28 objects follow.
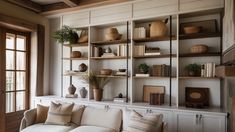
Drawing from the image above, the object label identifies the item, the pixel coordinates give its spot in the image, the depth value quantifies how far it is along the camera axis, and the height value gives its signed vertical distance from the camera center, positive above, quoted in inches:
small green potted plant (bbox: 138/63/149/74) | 133.9 -0.9
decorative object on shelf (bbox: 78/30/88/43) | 155.0 +24.9
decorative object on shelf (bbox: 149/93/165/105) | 125.4 -21.8
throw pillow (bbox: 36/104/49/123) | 122.5 -31.0
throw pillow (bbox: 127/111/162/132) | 92.0 -28.6
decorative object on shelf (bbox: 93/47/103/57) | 151.9 +12.2
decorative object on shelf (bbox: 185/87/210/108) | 119.7 -19.4
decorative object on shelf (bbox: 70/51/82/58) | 157.8 +11.0
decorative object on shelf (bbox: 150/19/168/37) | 126.6 +26.3
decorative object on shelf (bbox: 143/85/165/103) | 135.1 -17.4
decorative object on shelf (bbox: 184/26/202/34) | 117.3 +23.7
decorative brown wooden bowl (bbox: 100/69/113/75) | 146.1 -3.7
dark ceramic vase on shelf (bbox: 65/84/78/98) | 155.9 -21.1
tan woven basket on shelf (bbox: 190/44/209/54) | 116.4 +11.6
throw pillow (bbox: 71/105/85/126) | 120.4 -30.9
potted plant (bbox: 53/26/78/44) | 153.9 +26.4
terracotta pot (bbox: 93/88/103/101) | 142.3 -20.9
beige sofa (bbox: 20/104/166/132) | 107.6 -34.2
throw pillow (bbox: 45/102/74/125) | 115.8 -30.1
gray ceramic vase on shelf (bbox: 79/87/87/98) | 154.0 -20.9
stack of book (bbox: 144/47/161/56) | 129.6 +11.2
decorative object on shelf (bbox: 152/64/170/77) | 127.8 -2.3
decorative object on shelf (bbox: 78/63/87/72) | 156.1 -0.5
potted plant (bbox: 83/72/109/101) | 142.7 -12.8
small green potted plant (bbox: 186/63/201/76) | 119.5 -1.6
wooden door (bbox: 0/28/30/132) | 140.2 -8.4
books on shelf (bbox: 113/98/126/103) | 138.7 -24.9
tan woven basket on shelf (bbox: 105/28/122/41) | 141.9 +24.7
